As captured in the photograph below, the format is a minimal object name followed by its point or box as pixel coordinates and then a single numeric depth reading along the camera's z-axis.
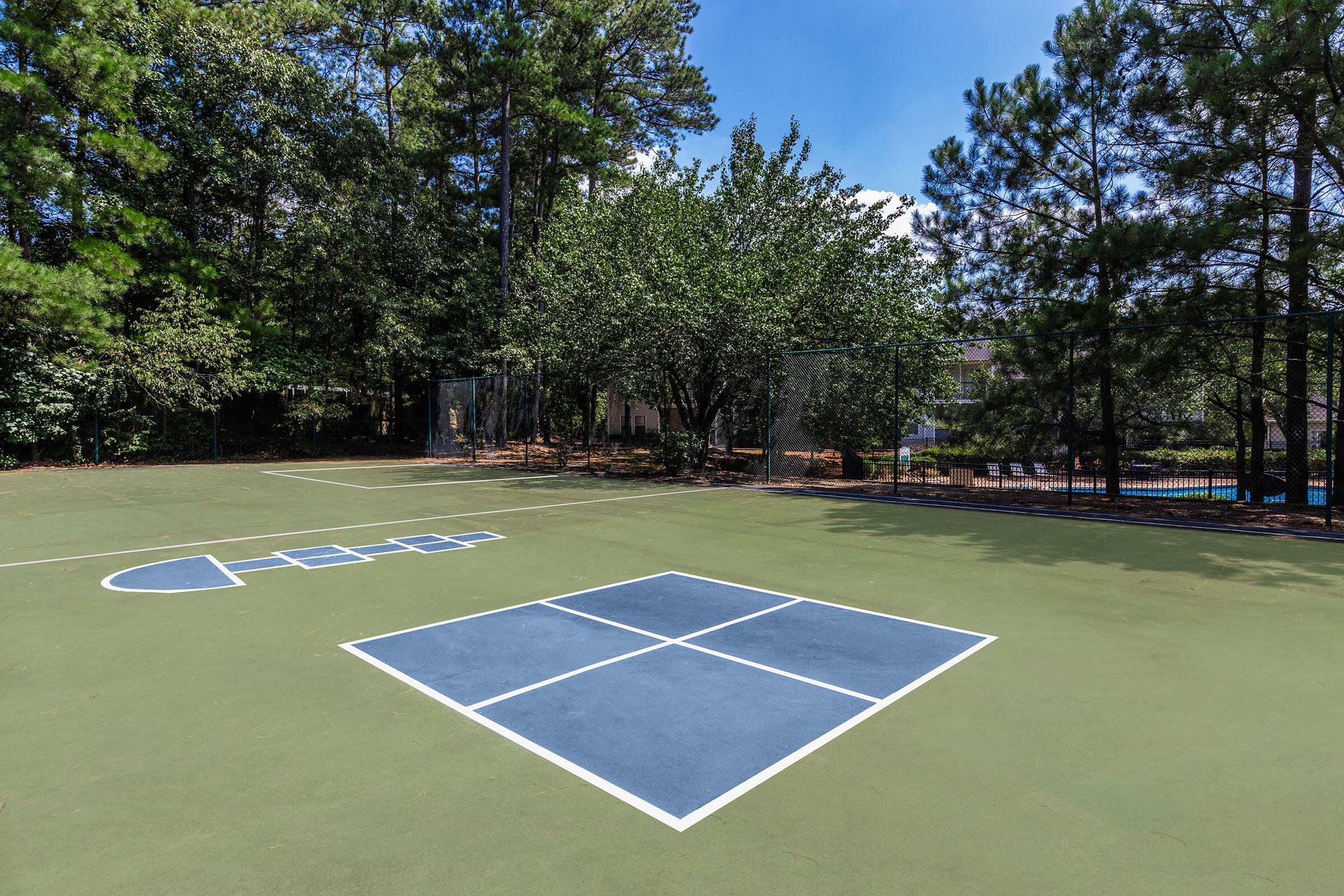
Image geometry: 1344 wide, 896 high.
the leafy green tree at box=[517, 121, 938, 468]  14.94
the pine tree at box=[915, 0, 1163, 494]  10.71
